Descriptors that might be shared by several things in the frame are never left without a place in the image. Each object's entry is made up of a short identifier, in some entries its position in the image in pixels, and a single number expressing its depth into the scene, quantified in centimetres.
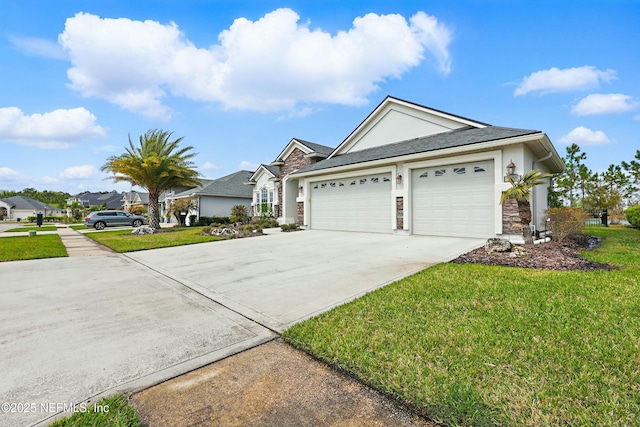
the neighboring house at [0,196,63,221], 5225
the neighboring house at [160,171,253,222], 2769
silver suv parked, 2272
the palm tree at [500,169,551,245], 859
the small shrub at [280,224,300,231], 1652
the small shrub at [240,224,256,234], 1535
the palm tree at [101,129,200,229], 1783
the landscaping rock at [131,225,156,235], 1697
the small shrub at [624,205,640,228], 1270
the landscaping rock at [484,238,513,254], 760
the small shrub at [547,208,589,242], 950
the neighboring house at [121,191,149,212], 4521
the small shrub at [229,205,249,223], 2272
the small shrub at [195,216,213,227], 2642
